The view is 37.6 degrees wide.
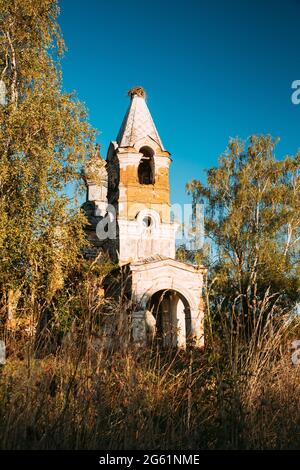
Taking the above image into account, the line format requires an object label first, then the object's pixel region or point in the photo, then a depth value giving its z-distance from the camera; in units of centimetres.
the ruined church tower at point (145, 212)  1797
